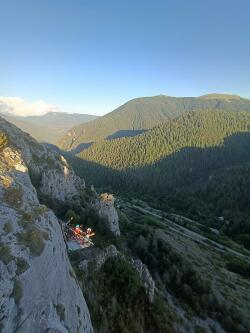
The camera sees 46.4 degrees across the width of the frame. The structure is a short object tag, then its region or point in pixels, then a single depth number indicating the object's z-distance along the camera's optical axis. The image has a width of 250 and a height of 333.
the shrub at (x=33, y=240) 23.25
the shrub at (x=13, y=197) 28.05
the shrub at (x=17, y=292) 19.06
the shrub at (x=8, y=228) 23.47
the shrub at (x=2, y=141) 56.35
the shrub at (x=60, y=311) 21.27
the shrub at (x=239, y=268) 91.63
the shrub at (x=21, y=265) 20.83
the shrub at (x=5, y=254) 20.59
